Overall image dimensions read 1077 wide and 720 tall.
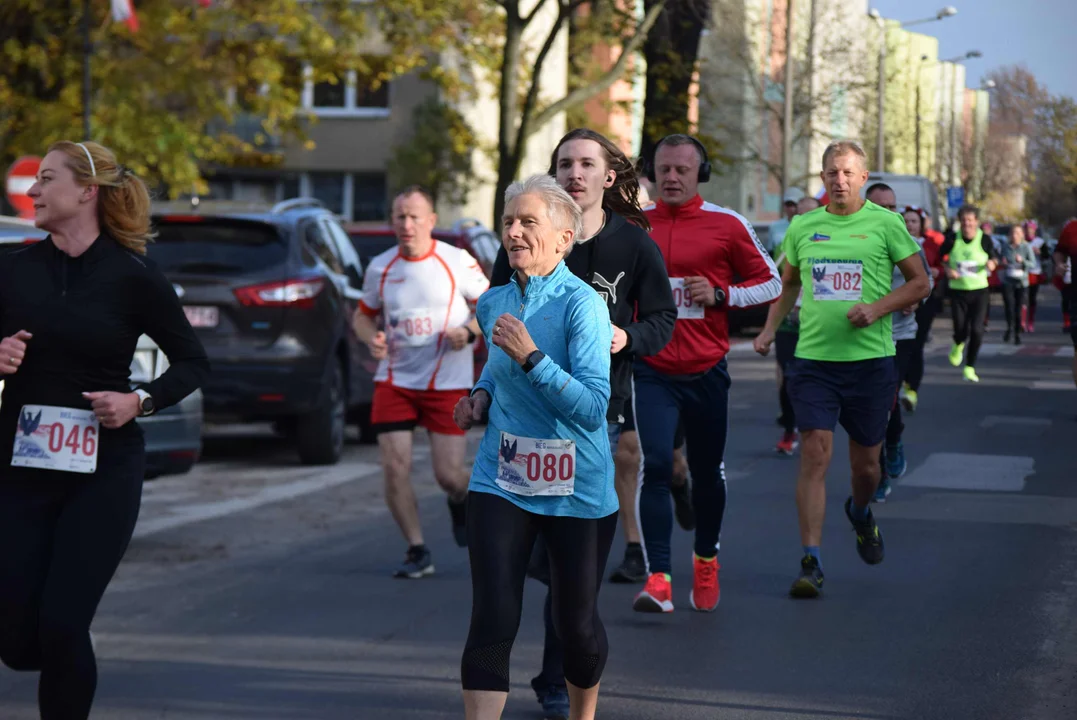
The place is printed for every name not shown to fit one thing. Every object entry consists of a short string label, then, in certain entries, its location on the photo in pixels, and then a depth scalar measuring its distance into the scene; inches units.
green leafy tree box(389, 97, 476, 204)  1814.7
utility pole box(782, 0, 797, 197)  1531.7
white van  1488.7
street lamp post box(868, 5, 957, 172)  2234.3
